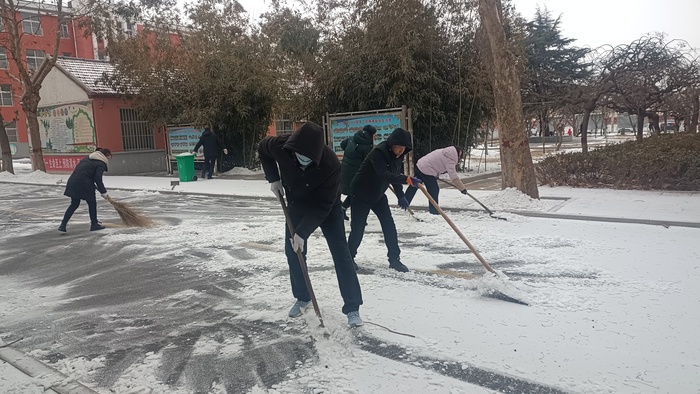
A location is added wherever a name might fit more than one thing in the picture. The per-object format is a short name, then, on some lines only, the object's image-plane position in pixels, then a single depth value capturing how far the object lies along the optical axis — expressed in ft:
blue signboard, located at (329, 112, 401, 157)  42.80
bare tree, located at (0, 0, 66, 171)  60.75
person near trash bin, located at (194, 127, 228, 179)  54.08
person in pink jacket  25.34
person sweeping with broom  26.48
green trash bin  52.49
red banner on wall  70.43
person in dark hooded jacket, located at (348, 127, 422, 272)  16.30
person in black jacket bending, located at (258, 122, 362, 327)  11.64
